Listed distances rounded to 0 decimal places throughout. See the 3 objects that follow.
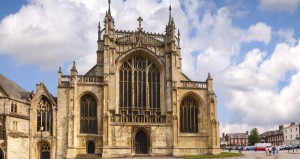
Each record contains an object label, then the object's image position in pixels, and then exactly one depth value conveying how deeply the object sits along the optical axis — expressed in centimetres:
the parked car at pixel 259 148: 8084
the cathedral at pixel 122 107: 5069
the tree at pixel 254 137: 12306
